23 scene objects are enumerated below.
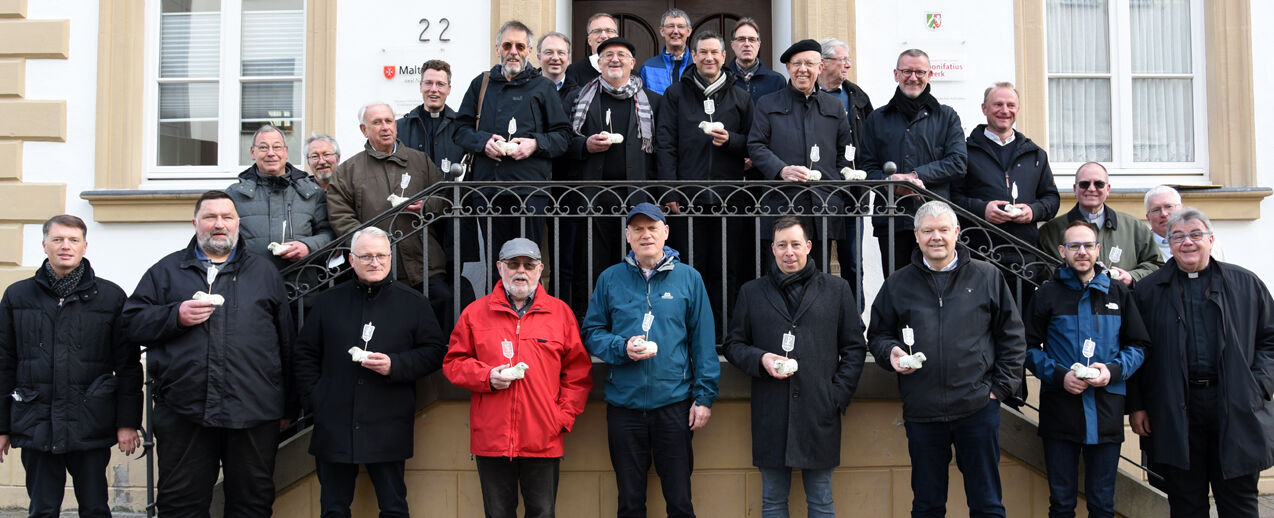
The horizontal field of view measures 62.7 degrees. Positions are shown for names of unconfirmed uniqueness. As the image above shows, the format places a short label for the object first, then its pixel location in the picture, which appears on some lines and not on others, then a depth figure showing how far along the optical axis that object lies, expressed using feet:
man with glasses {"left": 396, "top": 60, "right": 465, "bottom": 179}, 20.72
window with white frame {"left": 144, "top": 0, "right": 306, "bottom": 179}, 26.32
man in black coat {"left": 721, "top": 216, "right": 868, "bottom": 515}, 15.99
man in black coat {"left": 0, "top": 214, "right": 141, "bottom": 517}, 16.06
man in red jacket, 15.90
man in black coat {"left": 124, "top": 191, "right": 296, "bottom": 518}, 15.83
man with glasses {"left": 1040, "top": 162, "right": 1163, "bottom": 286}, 18.62
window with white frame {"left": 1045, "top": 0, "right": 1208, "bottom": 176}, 25.76
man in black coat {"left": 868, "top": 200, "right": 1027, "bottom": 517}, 15.62
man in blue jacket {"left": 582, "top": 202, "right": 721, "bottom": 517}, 16.10
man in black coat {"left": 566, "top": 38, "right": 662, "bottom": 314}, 19.29
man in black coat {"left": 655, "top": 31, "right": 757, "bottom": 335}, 19.16
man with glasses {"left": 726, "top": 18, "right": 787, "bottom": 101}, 20.48
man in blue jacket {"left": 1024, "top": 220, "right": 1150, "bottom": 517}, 15.96
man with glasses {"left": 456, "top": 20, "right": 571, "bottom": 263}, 18.79
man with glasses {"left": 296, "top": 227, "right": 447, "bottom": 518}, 16.19
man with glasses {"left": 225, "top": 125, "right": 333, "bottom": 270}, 18.28
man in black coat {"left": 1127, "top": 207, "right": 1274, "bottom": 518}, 15.80
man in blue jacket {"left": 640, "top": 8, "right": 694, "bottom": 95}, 21.31
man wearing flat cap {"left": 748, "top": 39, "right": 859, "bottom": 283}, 18.62
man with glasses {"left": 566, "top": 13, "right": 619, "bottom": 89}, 21.01
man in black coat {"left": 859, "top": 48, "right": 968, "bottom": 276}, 19.10
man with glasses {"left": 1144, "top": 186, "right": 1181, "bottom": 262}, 18.72
